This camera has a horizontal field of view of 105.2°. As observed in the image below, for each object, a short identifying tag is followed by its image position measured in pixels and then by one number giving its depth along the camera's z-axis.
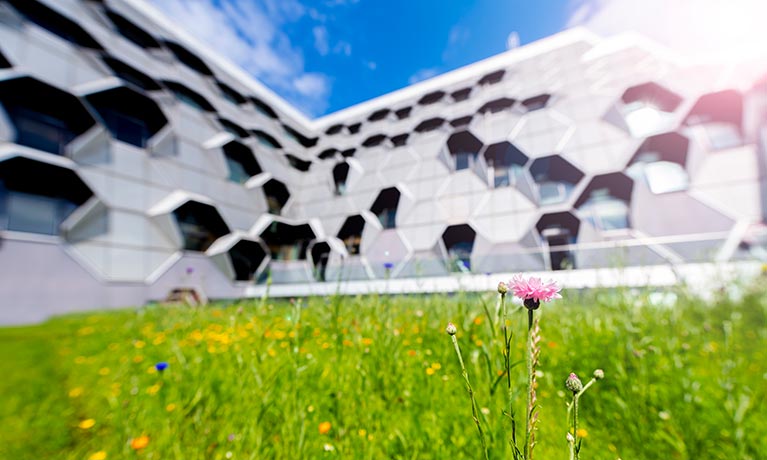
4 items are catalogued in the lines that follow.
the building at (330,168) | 7.79
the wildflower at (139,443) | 1.27
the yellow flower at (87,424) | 1.55
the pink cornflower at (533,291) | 0.59
